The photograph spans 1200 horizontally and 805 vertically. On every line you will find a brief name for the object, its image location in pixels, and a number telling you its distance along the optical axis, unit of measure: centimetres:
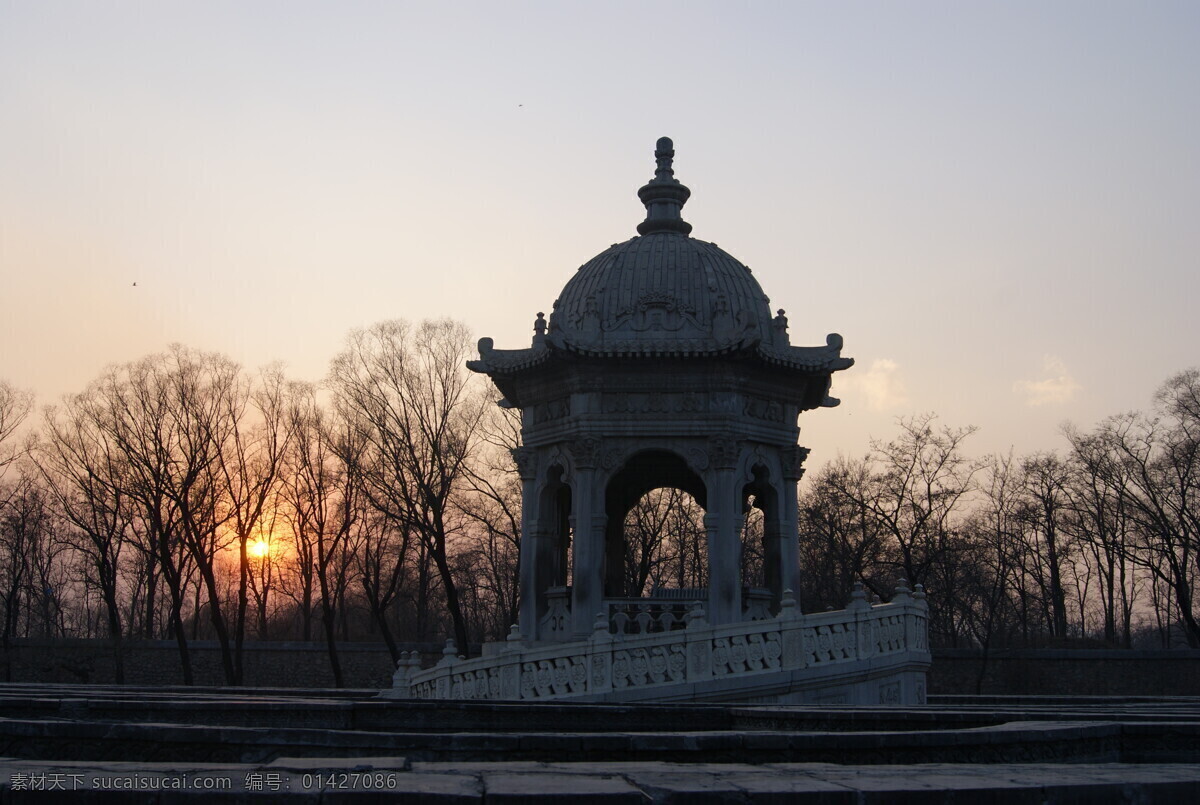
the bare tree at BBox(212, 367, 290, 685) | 4547
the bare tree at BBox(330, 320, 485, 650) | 4141
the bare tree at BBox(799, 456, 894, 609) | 4672
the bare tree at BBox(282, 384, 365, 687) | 4434
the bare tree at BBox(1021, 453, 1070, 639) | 5125
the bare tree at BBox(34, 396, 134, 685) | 4412
